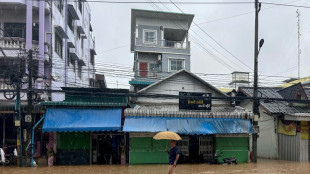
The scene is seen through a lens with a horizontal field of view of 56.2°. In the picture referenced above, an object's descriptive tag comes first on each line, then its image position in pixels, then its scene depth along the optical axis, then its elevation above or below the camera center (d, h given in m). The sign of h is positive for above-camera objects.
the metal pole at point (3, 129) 19.45 -3.01
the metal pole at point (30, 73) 17.74 +0.74
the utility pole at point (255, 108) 19.75 -1.50
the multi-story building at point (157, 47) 32.88 +4.50
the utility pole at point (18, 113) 17.98 -1.75
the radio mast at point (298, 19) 34.62 +8.03
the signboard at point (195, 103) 20.98 -1.28
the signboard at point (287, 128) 21.56 -3.19
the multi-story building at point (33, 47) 19.20 +2.95
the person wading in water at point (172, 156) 11.63 -2.84
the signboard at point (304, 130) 21.34 -3.25
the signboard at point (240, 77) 43.17 +1.38
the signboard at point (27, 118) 17.75 -2.01
